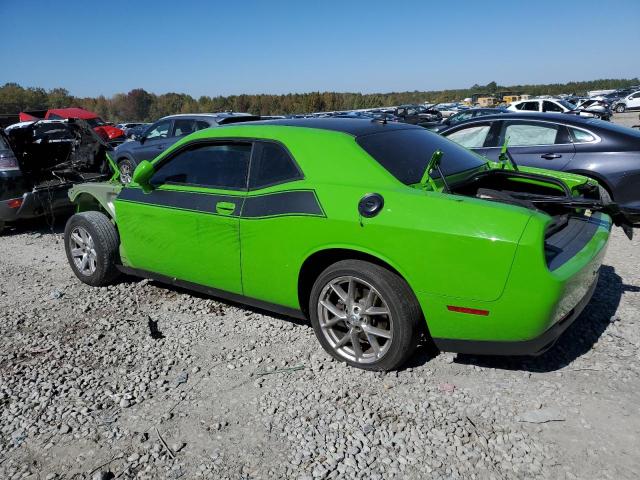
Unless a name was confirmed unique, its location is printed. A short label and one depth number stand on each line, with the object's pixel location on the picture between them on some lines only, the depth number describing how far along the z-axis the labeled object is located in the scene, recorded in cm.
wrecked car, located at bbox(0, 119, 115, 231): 671
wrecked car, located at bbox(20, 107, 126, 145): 1869
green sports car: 260
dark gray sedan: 587
